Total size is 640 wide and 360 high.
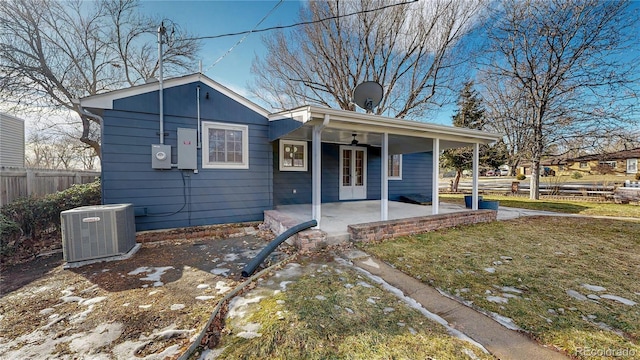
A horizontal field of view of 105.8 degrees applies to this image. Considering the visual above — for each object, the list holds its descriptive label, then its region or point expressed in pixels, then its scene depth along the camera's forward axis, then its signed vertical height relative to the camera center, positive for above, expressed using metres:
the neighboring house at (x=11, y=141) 6.66 +0.93
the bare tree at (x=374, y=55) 10.52 +5.60
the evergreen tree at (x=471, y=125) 15.05 +2.96
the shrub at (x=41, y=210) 4.23 -0.68
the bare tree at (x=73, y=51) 7.71 +4.85
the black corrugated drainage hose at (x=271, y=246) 3.18 -1.14
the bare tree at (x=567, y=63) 10.09 +5.02
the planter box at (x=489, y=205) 7.00 -0.96
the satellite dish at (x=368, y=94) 5.96 +1.95
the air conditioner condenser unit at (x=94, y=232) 3.51 -0.90
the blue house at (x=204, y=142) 4.59 +0.66
